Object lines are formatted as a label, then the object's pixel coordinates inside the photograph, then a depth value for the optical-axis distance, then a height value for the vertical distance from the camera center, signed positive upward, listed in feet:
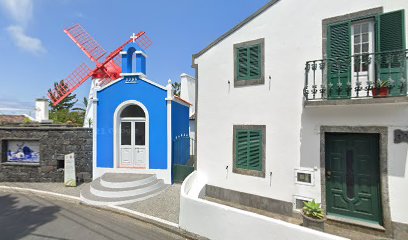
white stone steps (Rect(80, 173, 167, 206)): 27.86 -9.13
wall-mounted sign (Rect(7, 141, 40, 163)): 38.17 -5.36
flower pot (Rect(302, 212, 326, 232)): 17.53 -8.17
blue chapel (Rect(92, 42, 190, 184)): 34.73 -0.76
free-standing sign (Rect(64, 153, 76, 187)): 34.60 -7.92
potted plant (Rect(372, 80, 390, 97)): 17.68 +2.54
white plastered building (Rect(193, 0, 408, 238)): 18.44 +0.83
